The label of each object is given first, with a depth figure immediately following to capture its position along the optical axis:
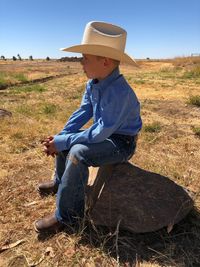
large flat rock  1.71
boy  1.61
